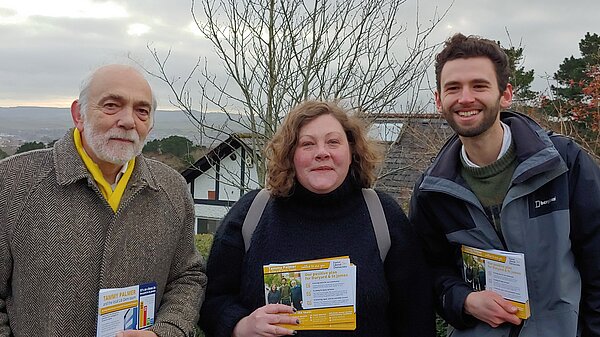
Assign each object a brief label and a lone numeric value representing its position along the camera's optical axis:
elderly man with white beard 2.56
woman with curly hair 2.85
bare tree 7.59
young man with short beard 2.62
